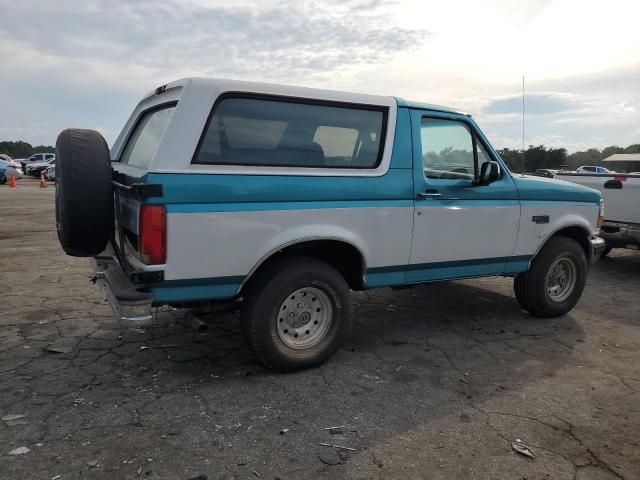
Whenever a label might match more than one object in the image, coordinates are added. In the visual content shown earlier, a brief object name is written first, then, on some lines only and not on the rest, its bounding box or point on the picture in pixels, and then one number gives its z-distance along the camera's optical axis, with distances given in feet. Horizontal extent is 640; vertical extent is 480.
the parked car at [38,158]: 116.53
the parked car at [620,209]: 23.49
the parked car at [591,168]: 95.54
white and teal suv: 10.34
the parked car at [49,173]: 94.59
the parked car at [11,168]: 85.54
